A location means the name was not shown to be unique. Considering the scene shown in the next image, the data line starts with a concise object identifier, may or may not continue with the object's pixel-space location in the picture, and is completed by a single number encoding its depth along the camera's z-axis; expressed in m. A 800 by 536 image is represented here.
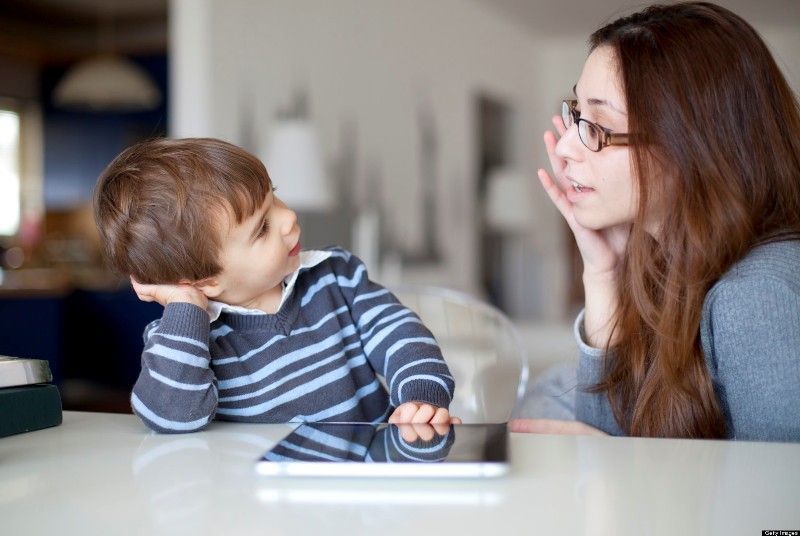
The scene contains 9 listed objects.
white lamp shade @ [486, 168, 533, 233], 6.64
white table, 0.63
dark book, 0.94
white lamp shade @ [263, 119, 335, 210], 3.65
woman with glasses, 1.08
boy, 1.07
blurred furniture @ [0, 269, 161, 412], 4.77
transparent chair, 1.72
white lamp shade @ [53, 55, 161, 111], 5.44
